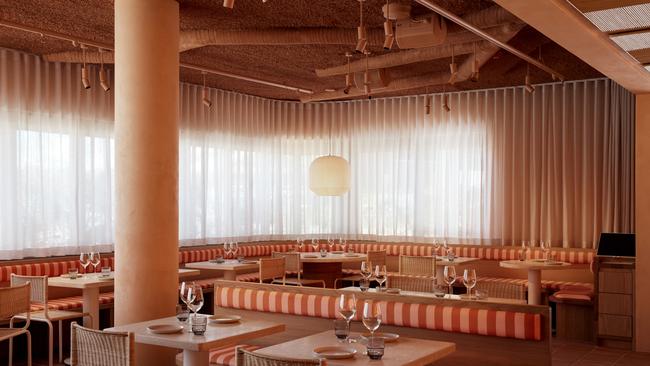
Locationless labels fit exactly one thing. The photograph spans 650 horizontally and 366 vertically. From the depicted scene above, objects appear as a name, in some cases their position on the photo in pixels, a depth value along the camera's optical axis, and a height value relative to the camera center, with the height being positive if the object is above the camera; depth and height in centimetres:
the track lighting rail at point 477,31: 579 +148
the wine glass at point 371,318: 387 -68
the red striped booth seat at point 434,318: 456 -88
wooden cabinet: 788 -121
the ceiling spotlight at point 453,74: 700 +120
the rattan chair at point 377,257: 1017 -91
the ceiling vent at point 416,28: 660 +157
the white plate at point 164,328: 429 -82
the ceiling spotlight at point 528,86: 814 +124
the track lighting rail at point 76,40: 669 +161
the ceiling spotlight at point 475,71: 717 +125
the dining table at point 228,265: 881 -88
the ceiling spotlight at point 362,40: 541 +120
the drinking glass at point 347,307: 399 -63
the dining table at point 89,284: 711 -88
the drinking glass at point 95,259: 793 -71
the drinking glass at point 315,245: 1114 -81
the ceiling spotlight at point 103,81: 754 +125
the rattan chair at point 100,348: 384 -84
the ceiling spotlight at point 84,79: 734 +124
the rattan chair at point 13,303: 593 -90
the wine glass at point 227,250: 988 -79
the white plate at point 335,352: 367 -84
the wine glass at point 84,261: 783 -72
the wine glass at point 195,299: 453 -66
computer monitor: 841 -63
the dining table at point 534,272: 841 -96
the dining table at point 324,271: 1092 -118
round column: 590 +24
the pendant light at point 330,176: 997 +26
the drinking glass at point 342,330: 408 -78
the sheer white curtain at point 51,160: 839 +47
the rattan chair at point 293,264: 964 -94
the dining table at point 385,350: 364 -86
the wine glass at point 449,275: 561 -64
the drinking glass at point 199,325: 428 -78
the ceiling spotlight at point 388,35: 529 +120
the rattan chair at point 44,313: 691 -121
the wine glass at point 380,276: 589 -75
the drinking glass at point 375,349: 367 -81
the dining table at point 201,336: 408 -84
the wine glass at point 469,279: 555 -67
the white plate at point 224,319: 462 -81
